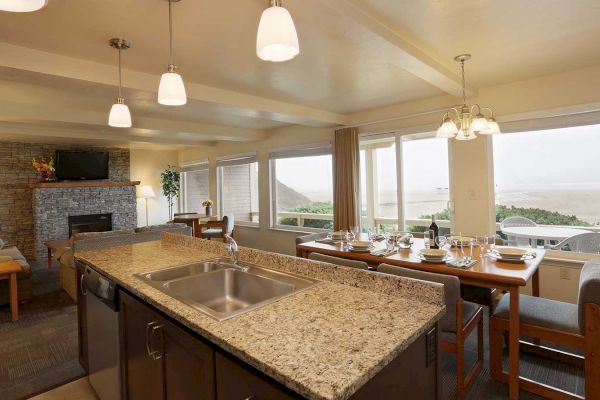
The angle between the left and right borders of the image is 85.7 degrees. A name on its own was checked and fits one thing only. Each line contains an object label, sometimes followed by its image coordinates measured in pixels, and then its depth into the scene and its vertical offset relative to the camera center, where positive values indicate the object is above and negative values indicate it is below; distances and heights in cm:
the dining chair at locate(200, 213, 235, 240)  602 -49
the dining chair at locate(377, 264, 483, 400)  184 -77
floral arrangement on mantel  628 +78
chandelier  257 +56
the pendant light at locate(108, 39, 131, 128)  210 +57
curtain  476 +31
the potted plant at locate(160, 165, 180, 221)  819 +51
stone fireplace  634 -4
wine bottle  271 -32
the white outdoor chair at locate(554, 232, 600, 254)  321 -51
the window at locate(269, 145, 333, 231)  559 +22
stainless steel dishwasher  168 -72
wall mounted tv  662 +85
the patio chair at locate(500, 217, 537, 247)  366 -35
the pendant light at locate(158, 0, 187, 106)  169 +60
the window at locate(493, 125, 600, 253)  330 +14
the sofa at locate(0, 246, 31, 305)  356 -89
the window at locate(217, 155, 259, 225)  687 +31
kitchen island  82 -42
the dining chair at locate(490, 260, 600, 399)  173 -79
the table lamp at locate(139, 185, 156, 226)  773 +28
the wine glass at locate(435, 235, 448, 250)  275 -41
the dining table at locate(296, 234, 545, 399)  193 -49
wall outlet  329 -83
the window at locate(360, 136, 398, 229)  498 +25
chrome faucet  189 -29
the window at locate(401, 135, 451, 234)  422 +20
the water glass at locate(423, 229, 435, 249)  273 -35
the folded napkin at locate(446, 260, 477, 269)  215 -46
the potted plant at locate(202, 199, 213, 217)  673 -8
